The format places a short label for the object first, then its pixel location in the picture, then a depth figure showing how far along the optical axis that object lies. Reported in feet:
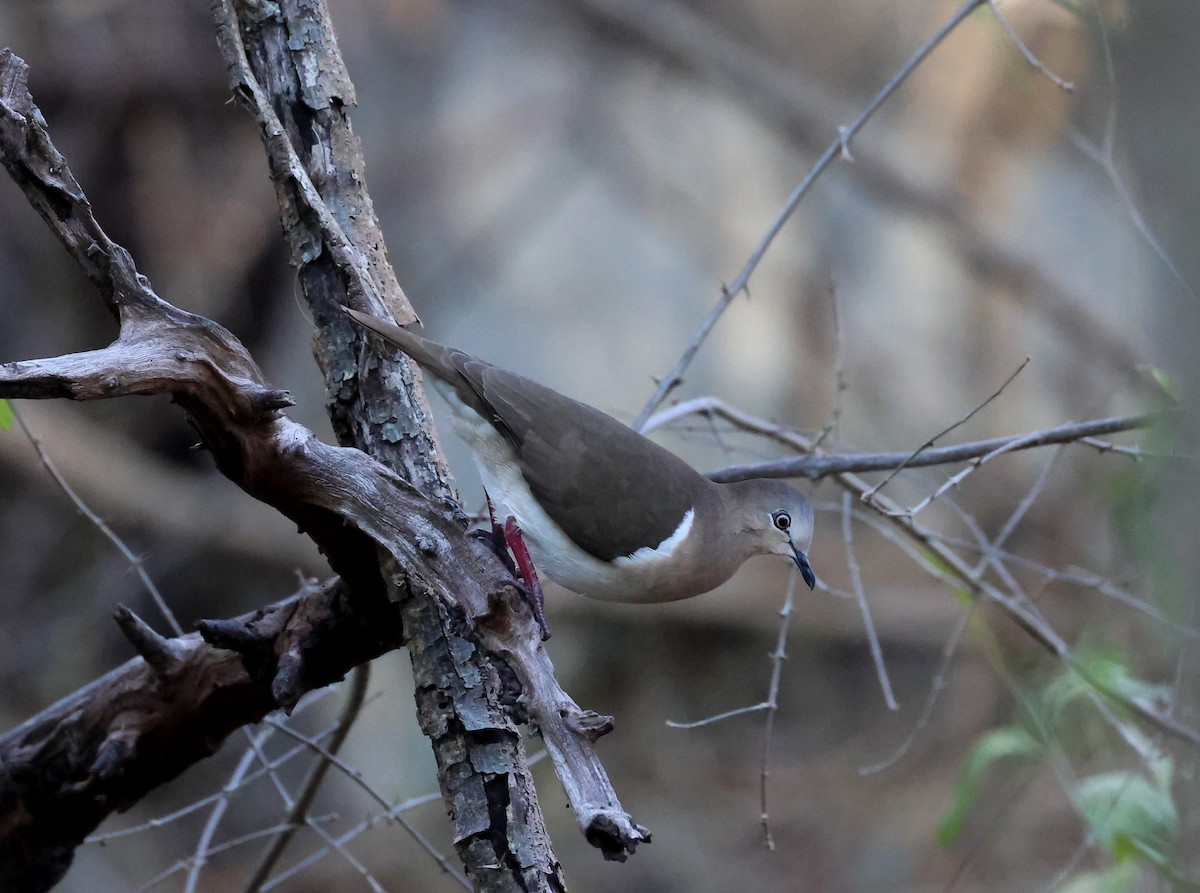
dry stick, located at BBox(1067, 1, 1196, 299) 16.26
